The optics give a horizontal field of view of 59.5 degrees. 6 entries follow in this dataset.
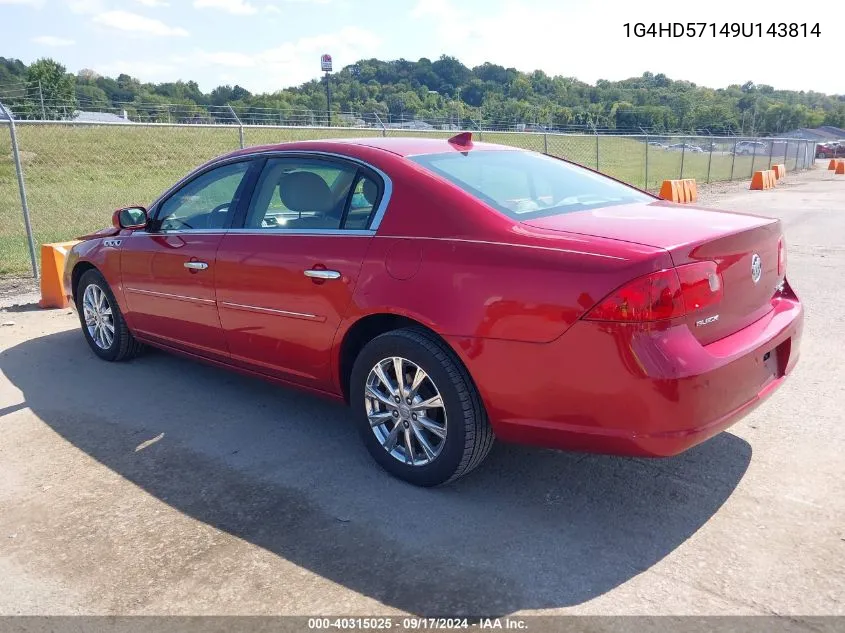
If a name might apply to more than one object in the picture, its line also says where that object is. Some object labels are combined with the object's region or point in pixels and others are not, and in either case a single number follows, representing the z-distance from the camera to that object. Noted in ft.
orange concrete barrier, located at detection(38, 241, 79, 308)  23.80
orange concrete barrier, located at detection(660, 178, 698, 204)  56.18
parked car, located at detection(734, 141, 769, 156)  100.68
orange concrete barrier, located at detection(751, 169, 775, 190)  74.33
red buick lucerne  9.42
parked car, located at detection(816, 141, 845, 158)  181.78
